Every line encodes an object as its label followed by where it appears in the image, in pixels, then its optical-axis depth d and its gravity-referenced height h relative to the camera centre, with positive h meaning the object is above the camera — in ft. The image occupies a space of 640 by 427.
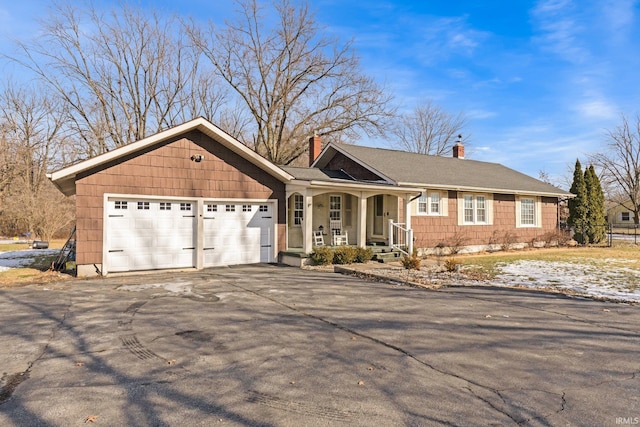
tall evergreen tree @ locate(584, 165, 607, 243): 76.48 +2.85
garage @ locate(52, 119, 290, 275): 36.19 +2.02
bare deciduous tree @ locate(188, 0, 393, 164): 94.94 +30.82
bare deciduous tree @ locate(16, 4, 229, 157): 96.43 +30.84
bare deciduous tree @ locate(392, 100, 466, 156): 149.79 +31.46
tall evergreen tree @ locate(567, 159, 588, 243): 76.59 +3.28
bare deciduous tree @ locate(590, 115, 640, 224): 141.90 +17.92
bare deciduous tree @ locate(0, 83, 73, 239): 90.68 +11.70
